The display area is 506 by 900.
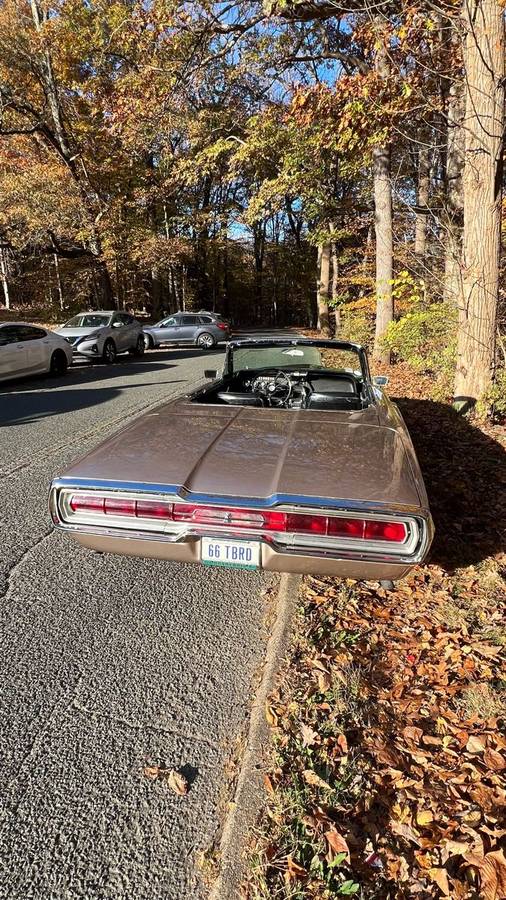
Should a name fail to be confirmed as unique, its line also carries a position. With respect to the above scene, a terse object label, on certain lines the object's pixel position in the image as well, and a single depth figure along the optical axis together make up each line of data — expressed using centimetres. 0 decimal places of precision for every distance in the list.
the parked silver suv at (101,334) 1345
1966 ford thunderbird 209
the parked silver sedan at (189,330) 2066
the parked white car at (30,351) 1000
